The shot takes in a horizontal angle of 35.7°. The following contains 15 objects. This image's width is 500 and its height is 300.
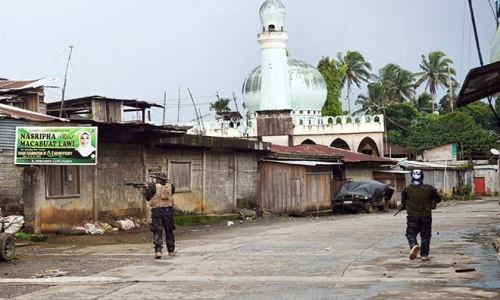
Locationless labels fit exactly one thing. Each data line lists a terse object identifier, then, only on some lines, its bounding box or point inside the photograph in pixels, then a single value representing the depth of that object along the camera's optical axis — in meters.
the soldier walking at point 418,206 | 14.13
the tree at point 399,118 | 75.75
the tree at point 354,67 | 82.56
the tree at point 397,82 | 88.75
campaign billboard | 19.55
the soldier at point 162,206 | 15.62
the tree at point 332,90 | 68.56
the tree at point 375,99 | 82.81
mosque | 54.12
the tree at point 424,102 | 91.61
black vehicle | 37.00
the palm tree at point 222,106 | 71.75
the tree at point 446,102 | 91.44
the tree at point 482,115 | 79.25
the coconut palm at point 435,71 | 86.31
